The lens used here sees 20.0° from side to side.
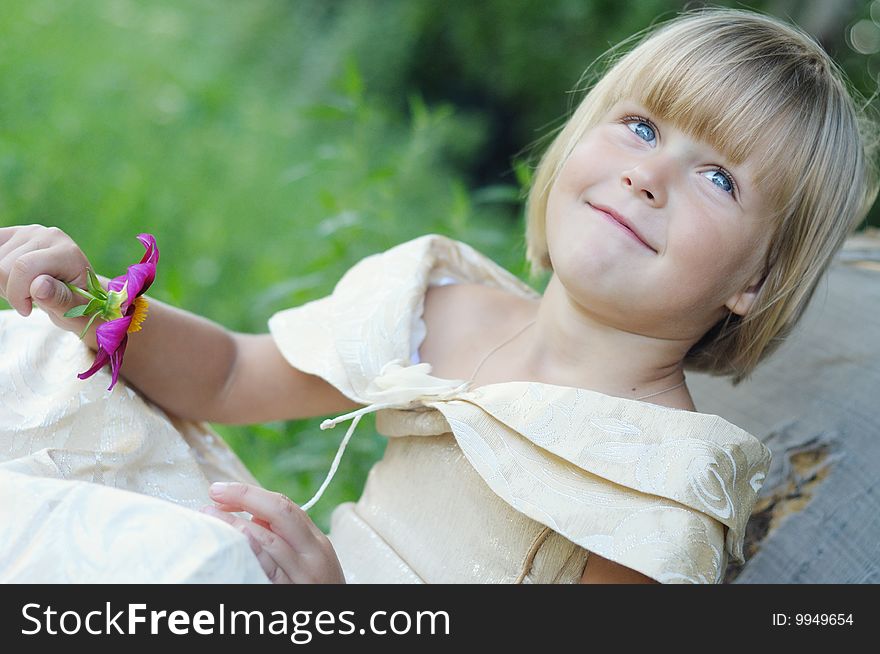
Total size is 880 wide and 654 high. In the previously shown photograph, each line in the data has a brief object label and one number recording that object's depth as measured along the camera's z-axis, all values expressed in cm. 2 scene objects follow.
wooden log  129
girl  118
